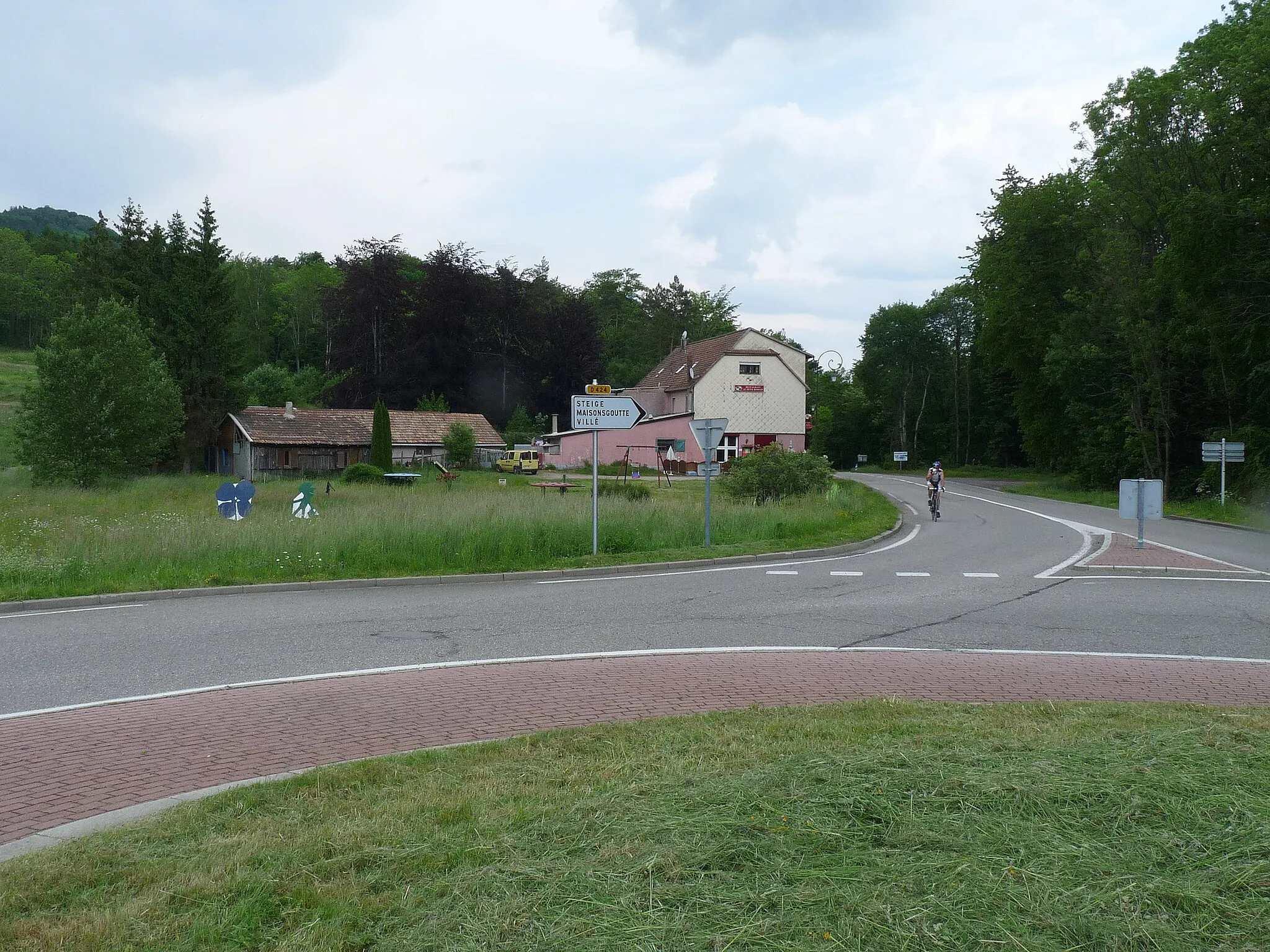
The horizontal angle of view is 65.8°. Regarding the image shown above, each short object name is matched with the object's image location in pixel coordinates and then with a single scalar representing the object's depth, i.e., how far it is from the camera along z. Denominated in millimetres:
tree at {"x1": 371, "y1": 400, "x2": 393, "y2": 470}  53000
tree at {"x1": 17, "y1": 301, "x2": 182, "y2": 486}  42312
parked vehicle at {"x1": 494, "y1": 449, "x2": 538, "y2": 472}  58938
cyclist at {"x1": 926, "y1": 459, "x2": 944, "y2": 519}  29203
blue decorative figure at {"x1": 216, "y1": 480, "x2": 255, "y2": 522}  20088
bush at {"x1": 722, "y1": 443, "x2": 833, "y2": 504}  31406
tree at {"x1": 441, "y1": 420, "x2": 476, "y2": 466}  60031
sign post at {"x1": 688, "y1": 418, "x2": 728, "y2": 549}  19766
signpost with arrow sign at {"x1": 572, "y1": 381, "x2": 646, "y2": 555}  17984
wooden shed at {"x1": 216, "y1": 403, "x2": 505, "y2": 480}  57531
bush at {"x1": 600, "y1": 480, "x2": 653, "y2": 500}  32306
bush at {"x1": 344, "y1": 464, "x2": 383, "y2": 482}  46781
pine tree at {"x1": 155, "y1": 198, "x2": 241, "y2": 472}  54938
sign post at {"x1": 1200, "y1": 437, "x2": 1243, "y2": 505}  30625
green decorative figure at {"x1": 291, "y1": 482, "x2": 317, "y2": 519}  19688
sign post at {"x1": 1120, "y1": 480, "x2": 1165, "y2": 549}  19156
